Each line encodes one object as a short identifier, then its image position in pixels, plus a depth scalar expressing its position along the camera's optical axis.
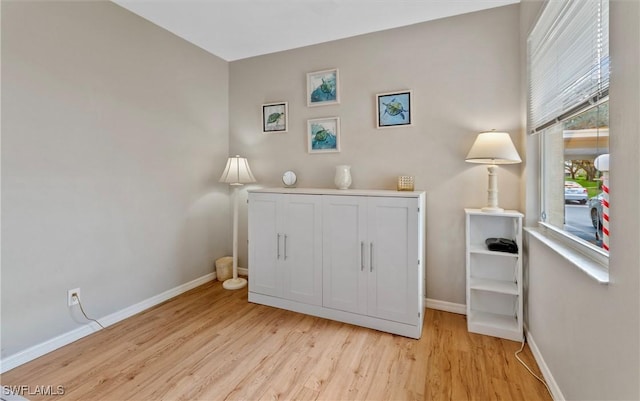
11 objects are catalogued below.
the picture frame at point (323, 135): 2.93
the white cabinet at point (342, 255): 2.18
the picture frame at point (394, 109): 2.63
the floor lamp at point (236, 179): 3.07
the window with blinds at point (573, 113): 1.25
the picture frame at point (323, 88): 2.90
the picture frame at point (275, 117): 3.18
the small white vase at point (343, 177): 2.76
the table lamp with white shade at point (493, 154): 2.05
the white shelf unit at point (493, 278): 2.12
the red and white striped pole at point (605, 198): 1.23
